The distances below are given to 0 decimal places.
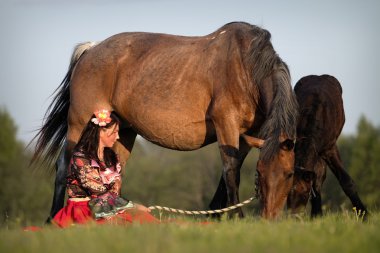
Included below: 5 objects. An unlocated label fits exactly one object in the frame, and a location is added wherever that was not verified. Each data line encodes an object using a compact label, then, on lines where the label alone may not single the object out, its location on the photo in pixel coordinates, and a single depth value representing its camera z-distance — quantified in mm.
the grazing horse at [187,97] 14445
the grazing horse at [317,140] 15273
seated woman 13109
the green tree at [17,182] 83687
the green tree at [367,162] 89500
